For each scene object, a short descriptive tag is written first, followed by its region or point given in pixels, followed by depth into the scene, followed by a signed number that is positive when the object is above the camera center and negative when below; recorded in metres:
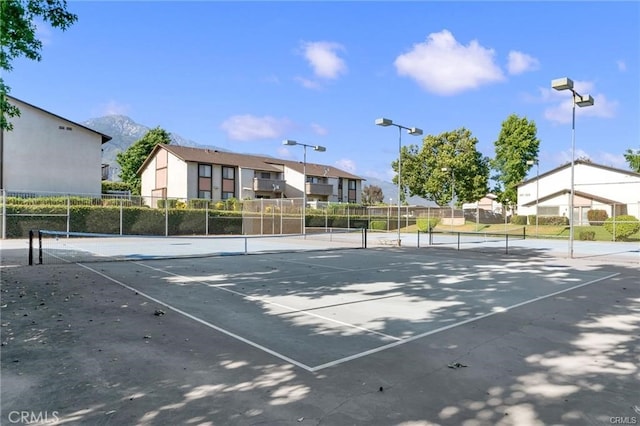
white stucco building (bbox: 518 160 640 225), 42.03 +2.67
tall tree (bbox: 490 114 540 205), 55.47 +8.58
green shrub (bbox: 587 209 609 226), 40.06 -0.06
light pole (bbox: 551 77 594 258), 14.34 +4.54
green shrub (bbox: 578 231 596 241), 31.12 -1.67
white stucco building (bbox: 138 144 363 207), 45.81 +4.55
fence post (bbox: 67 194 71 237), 25.05 -0.13
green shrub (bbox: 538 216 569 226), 40.56 -0.62
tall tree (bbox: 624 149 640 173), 70.44 +9.91
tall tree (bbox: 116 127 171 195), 56.69 +8.19
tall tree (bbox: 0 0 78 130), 9.21 +4.29
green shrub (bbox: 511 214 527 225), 45.53 -0.68
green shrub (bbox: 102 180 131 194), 44.16 +2.97
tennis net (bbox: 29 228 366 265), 14.91 -1.72
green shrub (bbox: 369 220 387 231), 44.47 -1.30
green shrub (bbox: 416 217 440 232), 44.44 -0.98
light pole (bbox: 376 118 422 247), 21.38 +4.78
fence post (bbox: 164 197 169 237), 29.28 -0.55
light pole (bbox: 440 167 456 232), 55.28 +4.05
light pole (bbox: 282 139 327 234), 27.02 +4.65
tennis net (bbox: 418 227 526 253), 24.41 -1.93
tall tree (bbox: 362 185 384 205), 96.55 +4.86
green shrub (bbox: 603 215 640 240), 29.45 -0.96
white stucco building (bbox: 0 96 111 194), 29.80 +4.42
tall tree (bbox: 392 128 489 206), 56.34 +6.40
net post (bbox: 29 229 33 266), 11.63 -1.26
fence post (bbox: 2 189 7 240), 22.91 -0.17
